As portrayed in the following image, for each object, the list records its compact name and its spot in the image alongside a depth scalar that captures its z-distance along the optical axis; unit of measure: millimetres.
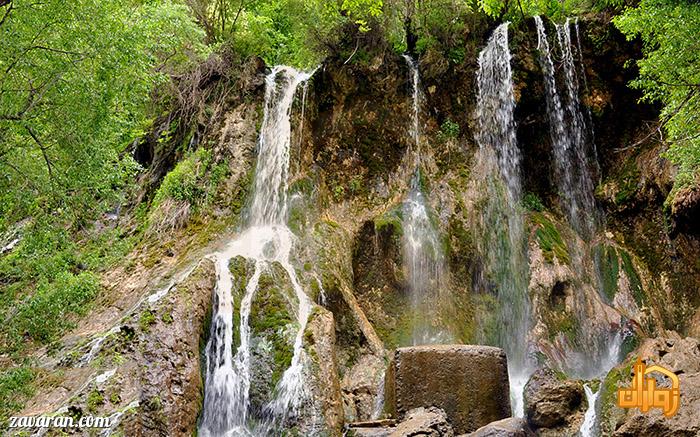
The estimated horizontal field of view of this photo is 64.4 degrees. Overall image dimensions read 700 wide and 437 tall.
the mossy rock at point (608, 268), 13626
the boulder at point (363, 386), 9602
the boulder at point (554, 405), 8625
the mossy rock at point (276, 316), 9270
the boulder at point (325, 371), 8414
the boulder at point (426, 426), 6618
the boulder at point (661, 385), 6859
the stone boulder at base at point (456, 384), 7973
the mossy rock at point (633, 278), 13398
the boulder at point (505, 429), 6499
